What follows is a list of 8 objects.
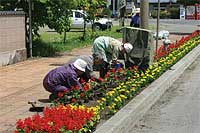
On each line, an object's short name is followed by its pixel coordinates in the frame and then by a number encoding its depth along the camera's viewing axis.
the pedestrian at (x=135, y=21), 16.05
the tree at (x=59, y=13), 16.88
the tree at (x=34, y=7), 17.16
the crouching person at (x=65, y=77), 8.59
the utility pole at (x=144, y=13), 13.06
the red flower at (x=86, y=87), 8.64
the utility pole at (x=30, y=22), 16.58
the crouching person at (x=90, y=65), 8.72
